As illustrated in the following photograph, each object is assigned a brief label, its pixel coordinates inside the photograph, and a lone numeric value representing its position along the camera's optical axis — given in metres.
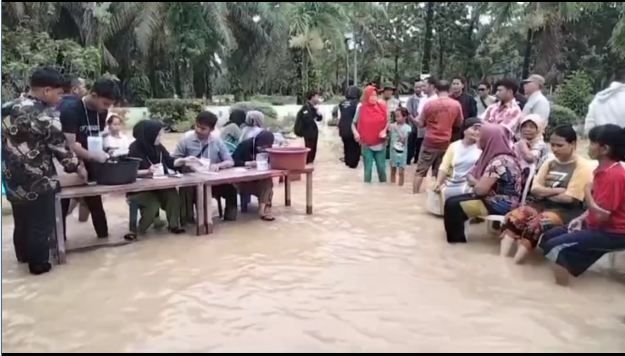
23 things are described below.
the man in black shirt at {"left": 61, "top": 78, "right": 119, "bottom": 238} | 4.82
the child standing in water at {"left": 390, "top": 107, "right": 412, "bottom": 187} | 8.29
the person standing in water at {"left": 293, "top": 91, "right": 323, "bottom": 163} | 9.30
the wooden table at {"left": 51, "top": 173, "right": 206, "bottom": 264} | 4.70
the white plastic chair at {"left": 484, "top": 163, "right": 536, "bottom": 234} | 5.05
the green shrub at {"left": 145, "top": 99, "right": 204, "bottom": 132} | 17.95
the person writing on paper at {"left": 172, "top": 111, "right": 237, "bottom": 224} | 5.91
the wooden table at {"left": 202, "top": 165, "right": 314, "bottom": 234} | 5.56
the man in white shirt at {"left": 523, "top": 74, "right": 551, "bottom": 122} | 6.22
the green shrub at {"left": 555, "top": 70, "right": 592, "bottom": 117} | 16.95
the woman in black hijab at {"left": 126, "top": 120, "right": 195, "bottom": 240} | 5.59
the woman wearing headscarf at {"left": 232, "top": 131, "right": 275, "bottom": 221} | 6.25
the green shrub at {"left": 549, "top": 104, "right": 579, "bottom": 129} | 14.66
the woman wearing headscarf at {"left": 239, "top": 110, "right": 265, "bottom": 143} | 6.51
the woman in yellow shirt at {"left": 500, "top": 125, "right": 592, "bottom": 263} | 4.60
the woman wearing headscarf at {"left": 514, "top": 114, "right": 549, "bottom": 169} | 5.34
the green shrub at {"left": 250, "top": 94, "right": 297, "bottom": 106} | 25.22
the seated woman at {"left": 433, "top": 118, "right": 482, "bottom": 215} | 5.79
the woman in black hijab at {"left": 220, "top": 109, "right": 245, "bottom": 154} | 6.81
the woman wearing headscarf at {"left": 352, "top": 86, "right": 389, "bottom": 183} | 8.13
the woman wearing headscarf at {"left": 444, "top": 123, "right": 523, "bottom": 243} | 5.07
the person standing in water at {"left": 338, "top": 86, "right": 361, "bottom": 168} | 9.30
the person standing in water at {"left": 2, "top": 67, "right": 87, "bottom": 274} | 4.27
